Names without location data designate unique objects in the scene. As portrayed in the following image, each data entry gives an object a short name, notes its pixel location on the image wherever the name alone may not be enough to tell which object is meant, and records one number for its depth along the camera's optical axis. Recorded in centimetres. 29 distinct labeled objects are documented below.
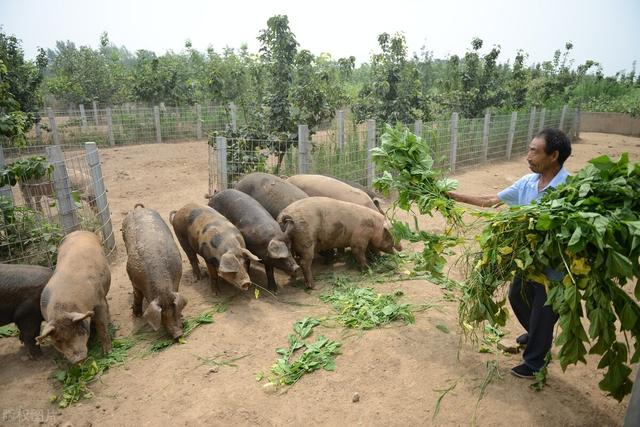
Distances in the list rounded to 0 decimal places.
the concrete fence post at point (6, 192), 553
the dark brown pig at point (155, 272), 432
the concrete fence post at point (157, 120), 1772
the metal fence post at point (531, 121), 1513
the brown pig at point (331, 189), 685
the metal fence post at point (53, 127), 1588
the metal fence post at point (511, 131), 1397
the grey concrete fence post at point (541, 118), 1579
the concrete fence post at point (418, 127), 994
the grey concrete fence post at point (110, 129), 1679
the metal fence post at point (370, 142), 906
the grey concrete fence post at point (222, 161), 793
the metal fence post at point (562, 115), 1741
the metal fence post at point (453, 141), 1158
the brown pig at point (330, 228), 552
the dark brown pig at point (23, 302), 413
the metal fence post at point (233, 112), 1814
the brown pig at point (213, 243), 491
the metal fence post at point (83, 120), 1745
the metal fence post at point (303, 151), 802
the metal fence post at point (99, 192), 612
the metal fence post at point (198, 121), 1867
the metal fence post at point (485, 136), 1294
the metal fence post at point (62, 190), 544
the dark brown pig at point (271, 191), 645
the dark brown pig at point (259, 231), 529
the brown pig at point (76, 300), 378
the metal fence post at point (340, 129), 935
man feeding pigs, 317
